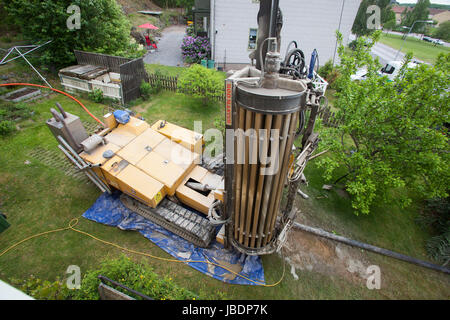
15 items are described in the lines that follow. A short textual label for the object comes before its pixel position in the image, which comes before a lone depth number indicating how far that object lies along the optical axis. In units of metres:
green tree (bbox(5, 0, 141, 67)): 12.41
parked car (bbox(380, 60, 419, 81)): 16.99
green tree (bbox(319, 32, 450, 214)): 5.74
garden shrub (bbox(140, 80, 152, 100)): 13.40
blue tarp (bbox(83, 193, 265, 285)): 5.89
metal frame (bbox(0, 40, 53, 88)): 12.75
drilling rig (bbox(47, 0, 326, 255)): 3.66
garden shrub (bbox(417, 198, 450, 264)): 6.70
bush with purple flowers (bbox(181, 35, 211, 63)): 19.00
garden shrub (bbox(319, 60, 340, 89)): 16.50
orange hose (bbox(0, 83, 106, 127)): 11.83
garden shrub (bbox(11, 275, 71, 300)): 4.11
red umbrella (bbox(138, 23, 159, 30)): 21.14
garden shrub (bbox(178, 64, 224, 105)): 12.41
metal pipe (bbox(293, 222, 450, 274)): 6.45
